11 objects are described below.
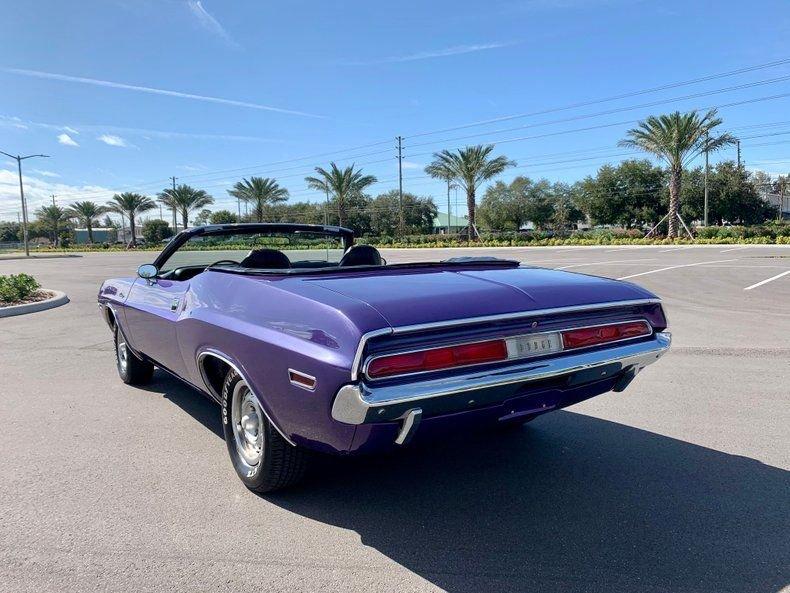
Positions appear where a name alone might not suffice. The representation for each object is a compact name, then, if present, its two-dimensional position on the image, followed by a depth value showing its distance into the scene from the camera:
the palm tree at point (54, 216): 82.18
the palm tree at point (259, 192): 52.16
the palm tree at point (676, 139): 35.06
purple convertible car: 2.41
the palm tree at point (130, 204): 64.75
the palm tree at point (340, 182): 49.72
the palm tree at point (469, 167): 44.59
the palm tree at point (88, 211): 71.19
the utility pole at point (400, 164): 56.76
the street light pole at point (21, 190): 43.28
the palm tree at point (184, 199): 58.50
